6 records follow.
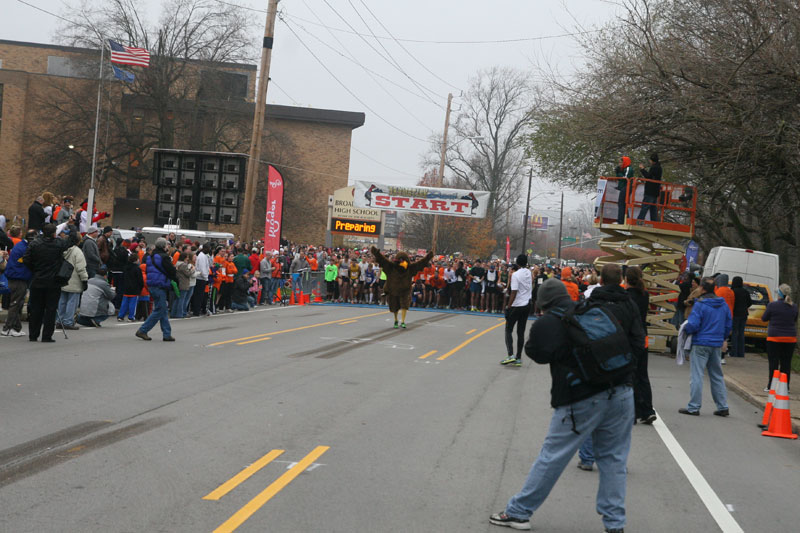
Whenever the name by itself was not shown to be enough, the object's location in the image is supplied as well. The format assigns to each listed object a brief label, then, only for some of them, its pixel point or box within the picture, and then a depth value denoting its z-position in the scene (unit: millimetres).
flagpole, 42062
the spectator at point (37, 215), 17922
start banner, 39469
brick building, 46562
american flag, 34469
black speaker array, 29906
